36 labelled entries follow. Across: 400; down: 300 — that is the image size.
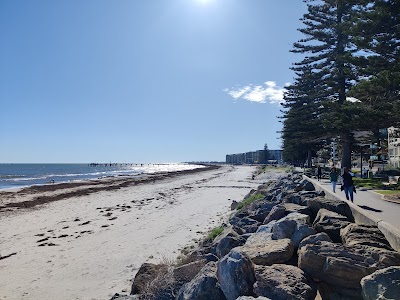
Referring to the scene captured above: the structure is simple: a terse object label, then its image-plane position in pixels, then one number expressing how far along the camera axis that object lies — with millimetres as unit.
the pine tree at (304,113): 28016
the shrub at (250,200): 16094
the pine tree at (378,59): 14867
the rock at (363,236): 4863
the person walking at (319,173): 23141
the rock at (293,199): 10294
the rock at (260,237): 6320
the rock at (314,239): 4995
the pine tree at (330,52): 25859
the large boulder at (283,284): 3908
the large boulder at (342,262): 4059
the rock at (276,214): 8281
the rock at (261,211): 10266
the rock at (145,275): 6089
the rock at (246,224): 8891
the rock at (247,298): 3508
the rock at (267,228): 7000
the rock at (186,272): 5457
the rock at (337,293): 3967
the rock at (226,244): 6684
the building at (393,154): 43259
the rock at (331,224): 5840
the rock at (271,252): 4859
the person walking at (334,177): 14477
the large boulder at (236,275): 4246
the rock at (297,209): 7723
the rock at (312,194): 10479
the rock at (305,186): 13359
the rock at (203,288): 4438
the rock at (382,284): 3316
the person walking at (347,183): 11495
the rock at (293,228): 5571
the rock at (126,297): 5660
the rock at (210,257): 6440
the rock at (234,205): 17462
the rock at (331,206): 7414
